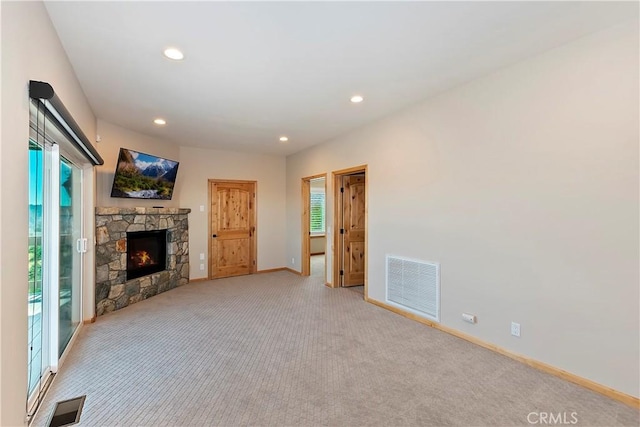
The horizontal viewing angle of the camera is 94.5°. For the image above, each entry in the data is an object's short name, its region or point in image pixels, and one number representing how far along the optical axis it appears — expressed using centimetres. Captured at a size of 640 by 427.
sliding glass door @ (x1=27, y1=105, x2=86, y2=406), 199
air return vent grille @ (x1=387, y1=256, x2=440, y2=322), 339
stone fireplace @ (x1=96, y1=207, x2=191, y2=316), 390
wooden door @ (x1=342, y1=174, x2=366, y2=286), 517
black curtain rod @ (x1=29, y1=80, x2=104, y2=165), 161
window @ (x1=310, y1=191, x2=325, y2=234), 903
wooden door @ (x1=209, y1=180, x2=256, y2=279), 590
